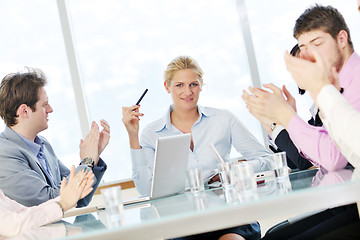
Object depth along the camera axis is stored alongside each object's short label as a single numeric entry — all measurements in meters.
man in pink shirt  1.71
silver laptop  2.01
